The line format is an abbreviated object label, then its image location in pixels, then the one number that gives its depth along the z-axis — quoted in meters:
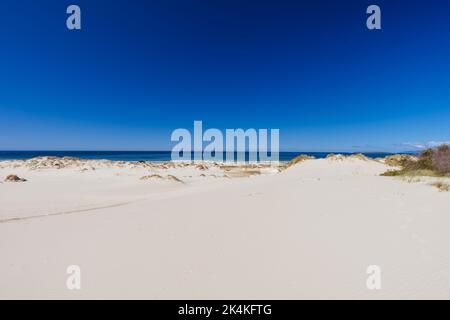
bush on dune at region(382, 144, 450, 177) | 13.60
